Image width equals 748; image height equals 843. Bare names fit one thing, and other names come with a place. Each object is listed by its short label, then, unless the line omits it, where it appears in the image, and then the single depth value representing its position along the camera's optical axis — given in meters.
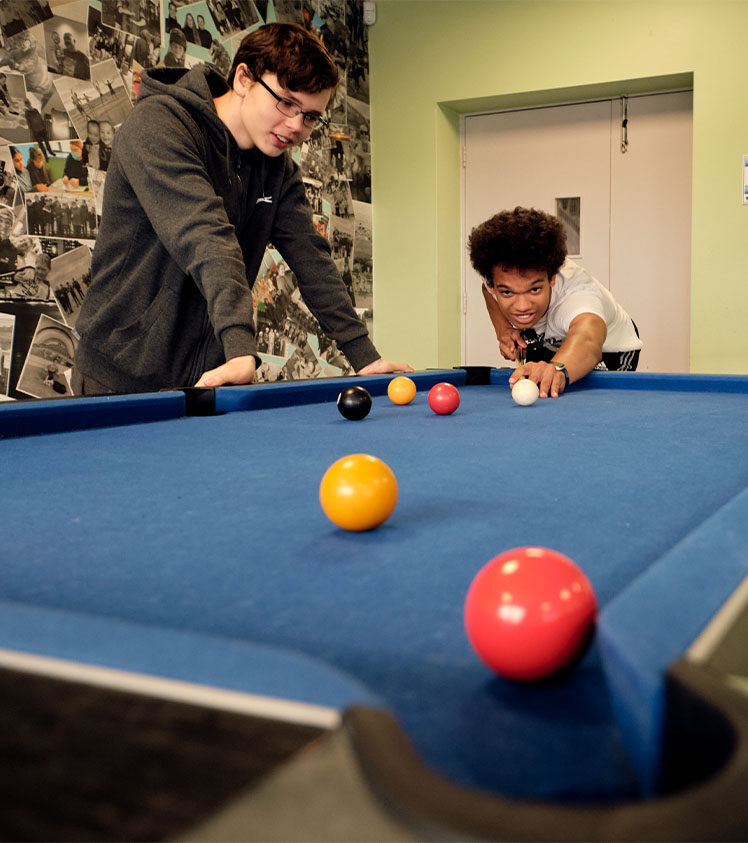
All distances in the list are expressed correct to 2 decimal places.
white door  4.96
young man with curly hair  3.15
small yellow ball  2.36
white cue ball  2.26
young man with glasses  2.16
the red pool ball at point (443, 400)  2.06
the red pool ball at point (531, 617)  0.52
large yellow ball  0.91
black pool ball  1.92
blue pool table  0.36
